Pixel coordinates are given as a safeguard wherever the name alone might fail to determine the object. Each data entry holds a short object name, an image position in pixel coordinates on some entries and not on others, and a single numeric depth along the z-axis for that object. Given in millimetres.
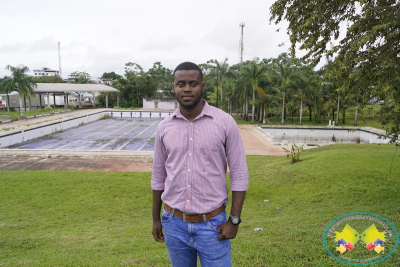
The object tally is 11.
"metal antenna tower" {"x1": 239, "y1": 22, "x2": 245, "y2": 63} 55072
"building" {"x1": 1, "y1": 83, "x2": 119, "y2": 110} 41750
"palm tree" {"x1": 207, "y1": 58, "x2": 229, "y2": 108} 35344
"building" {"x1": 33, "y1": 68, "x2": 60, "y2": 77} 170250
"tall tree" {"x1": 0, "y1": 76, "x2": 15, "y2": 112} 34406
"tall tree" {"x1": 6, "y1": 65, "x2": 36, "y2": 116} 34281
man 2117
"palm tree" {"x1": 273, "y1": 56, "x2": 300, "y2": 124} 29797
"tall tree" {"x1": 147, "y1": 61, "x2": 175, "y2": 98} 55000
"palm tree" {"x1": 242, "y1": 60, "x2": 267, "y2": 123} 30188
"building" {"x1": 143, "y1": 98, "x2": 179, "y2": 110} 50844
